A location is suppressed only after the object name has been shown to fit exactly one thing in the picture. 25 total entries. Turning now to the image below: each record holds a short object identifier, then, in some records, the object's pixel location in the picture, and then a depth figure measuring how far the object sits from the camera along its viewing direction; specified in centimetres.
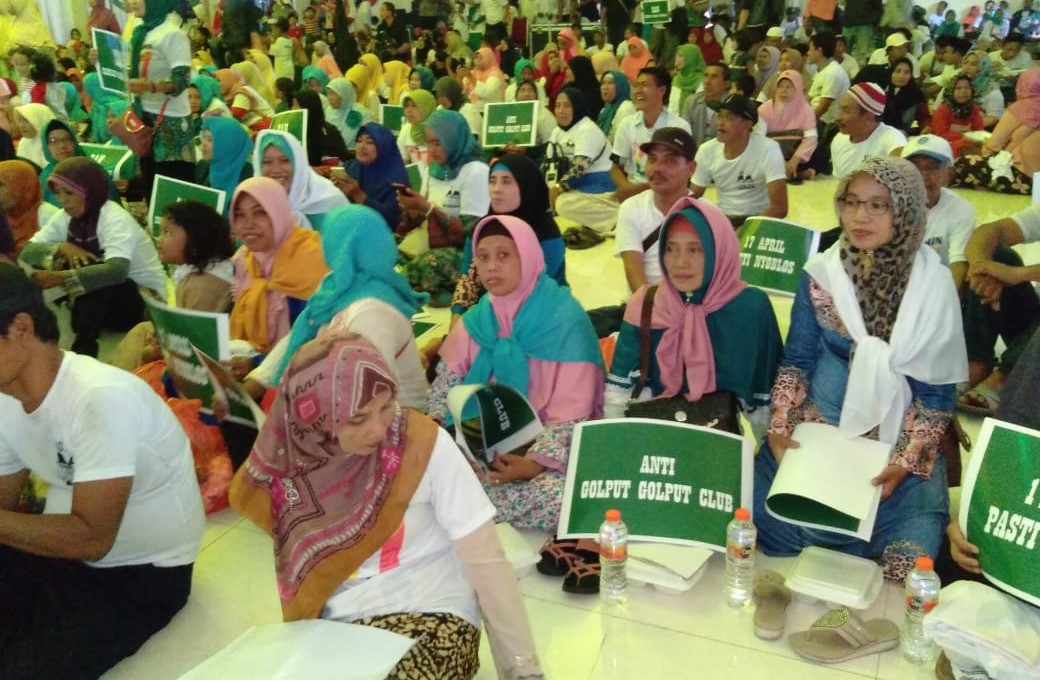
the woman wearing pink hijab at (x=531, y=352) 284
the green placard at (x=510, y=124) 670
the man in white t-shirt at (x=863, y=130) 499
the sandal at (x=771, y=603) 235
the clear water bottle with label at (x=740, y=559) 247
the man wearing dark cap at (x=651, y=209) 380
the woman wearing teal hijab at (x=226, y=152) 516
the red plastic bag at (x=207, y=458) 305
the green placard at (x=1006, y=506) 196
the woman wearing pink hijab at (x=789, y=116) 721
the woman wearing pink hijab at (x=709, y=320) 282
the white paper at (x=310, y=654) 166
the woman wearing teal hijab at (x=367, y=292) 293
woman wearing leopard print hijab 255
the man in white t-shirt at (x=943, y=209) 355
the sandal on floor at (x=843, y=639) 226
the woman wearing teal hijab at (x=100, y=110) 761
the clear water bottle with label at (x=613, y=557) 249
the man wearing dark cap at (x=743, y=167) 495
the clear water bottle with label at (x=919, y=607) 223
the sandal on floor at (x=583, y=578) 257
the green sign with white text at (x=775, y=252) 399
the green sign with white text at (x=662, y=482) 256
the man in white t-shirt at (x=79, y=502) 199
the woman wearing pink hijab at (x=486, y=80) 921
